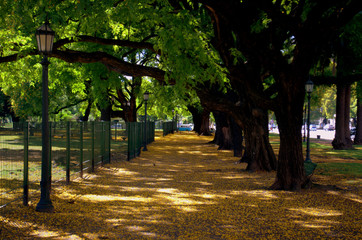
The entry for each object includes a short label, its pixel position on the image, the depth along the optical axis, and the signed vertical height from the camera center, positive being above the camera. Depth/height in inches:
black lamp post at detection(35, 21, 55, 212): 305.9 +4.3
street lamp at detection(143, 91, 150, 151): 1073.6 -35.6
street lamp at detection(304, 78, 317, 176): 466.2 -52.8
